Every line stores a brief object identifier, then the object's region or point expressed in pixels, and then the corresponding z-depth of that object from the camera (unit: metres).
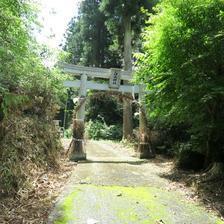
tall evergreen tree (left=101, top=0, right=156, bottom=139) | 12.08
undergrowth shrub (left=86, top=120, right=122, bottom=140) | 15.36
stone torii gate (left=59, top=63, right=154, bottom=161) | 7.38
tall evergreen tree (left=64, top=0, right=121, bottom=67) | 15.96
